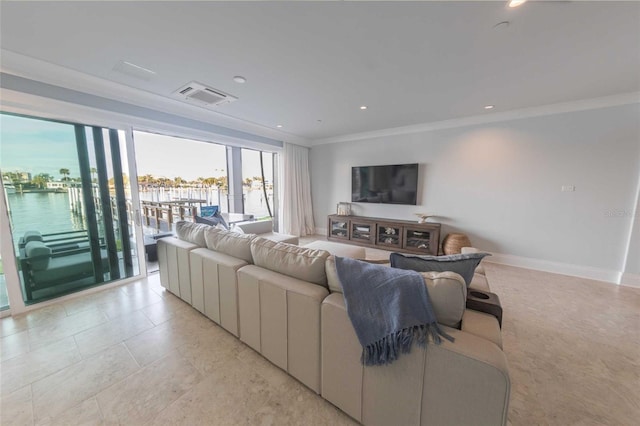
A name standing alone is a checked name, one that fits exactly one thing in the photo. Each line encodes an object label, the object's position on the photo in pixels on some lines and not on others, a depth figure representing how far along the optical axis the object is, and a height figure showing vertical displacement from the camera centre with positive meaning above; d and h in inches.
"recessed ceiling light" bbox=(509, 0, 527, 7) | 54.8 +44.1
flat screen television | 170.6 +1.9
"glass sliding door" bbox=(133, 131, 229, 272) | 146.8 +4.4
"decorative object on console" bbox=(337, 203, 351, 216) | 201.8 -19.8
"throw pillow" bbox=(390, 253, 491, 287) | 48.8 -16.8
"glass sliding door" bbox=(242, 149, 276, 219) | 203.2 +3.8
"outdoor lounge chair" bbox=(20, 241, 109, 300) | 95.3 -34.3
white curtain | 203.6 -5.4
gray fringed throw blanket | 39.1 -22.6
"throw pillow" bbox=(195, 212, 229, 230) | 123.2 -18.1
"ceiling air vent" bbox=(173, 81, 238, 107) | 99.6 +43.2
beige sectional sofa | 35.2 -30.8
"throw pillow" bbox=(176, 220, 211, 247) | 92.0 -18.8
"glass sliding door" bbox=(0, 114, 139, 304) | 91.7 -7.6
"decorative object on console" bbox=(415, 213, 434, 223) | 163.5 -21.6
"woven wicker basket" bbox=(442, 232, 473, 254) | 147.6 -37.0
